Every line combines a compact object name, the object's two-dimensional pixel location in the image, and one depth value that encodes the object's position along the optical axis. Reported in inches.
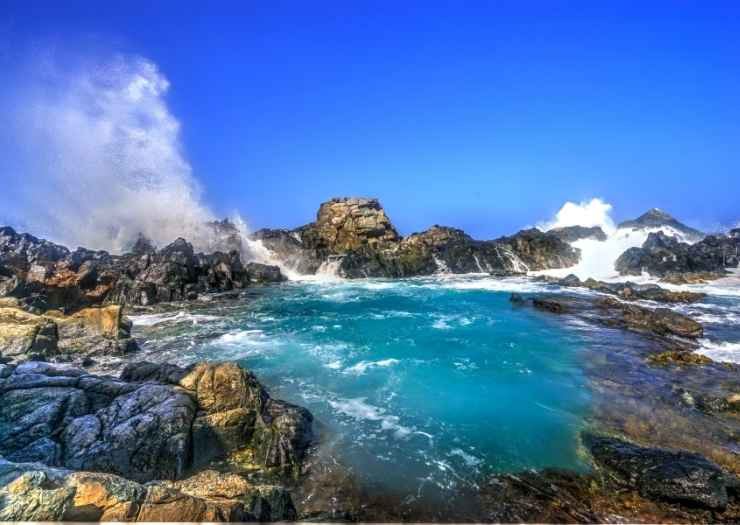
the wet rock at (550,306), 1047.3
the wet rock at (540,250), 2143.2
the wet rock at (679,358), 628.7
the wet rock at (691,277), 1441.9
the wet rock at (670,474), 312.0
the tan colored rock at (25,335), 607.8
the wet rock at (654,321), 799.7
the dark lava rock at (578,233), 2694.4
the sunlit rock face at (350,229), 2426.2
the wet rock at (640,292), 1127.0
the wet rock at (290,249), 2242.9
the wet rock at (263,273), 1871.3
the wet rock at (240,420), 367.6
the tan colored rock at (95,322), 756.6
